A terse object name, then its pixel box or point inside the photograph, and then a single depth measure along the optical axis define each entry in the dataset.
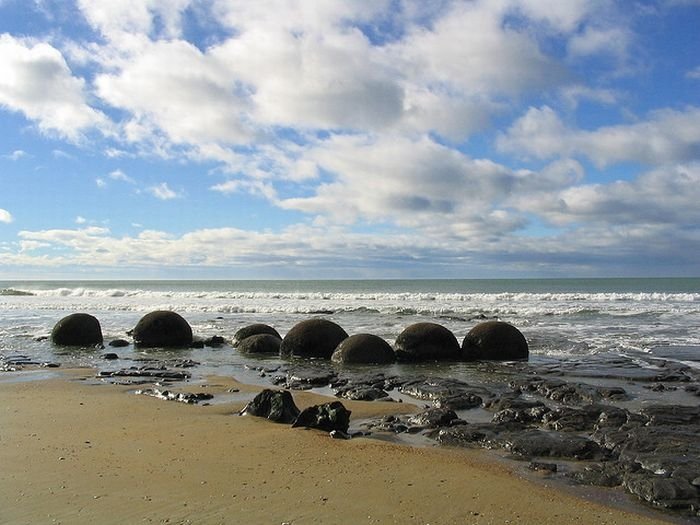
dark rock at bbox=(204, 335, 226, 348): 19.38
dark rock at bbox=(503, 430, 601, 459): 7.07
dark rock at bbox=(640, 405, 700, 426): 8.68
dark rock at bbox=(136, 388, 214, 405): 10.26
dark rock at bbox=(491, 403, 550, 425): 8.70
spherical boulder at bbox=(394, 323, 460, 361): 15.97
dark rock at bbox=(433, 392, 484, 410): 9.88
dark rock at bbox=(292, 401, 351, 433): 8.06
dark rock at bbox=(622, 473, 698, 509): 5.55
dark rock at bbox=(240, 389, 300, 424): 8.56
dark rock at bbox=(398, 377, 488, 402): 10.76
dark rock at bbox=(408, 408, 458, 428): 8.39
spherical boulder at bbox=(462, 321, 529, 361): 16.06
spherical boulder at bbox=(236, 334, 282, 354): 17.66
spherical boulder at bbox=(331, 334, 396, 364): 15.45
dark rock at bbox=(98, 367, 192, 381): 13.05
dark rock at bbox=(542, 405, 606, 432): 8.42
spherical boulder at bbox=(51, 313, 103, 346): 19.17
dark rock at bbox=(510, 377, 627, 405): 10.54
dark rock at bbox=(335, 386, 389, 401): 10.58
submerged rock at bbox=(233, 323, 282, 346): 19.19
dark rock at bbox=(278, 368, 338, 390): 12.20
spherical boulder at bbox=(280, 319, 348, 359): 16.72
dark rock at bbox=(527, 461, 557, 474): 6.48
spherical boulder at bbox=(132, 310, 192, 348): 19.28
